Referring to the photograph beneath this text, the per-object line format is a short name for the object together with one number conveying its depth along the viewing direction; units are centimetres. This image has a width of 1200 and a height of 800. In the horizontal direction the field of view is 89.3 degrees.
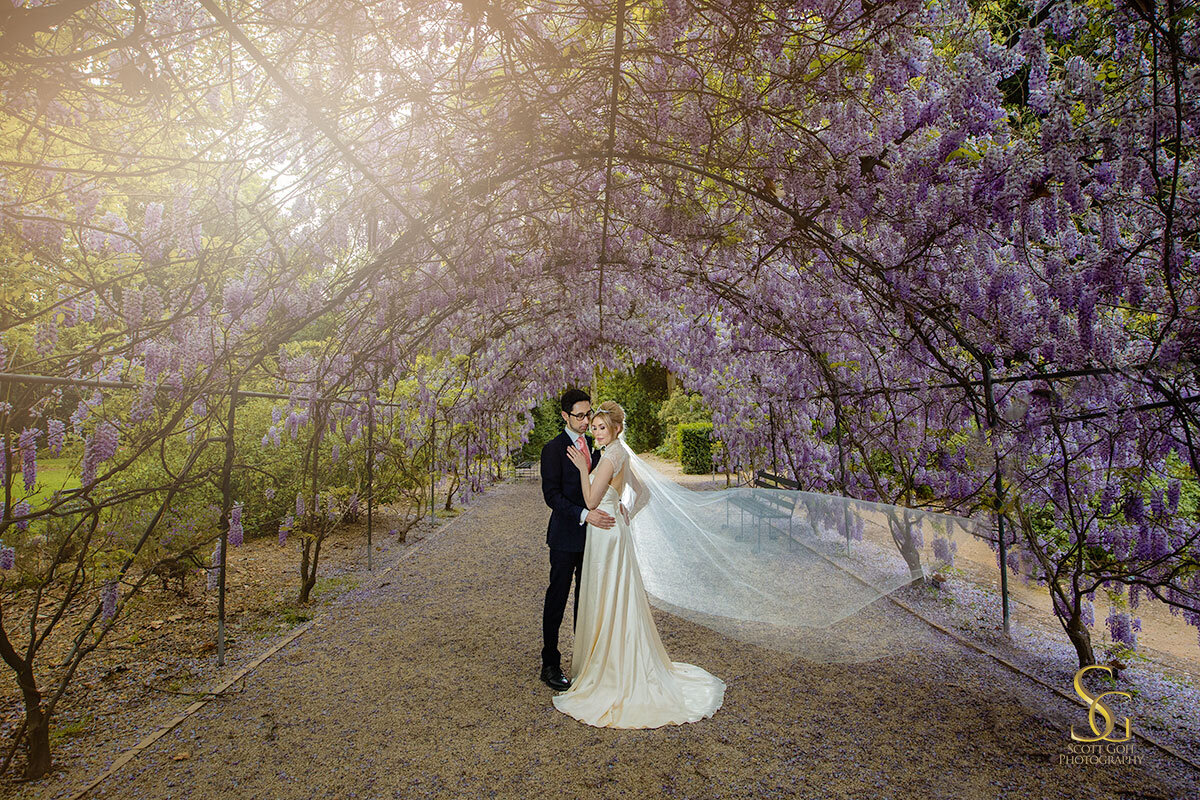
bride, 309
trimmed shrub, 1540
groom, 335
